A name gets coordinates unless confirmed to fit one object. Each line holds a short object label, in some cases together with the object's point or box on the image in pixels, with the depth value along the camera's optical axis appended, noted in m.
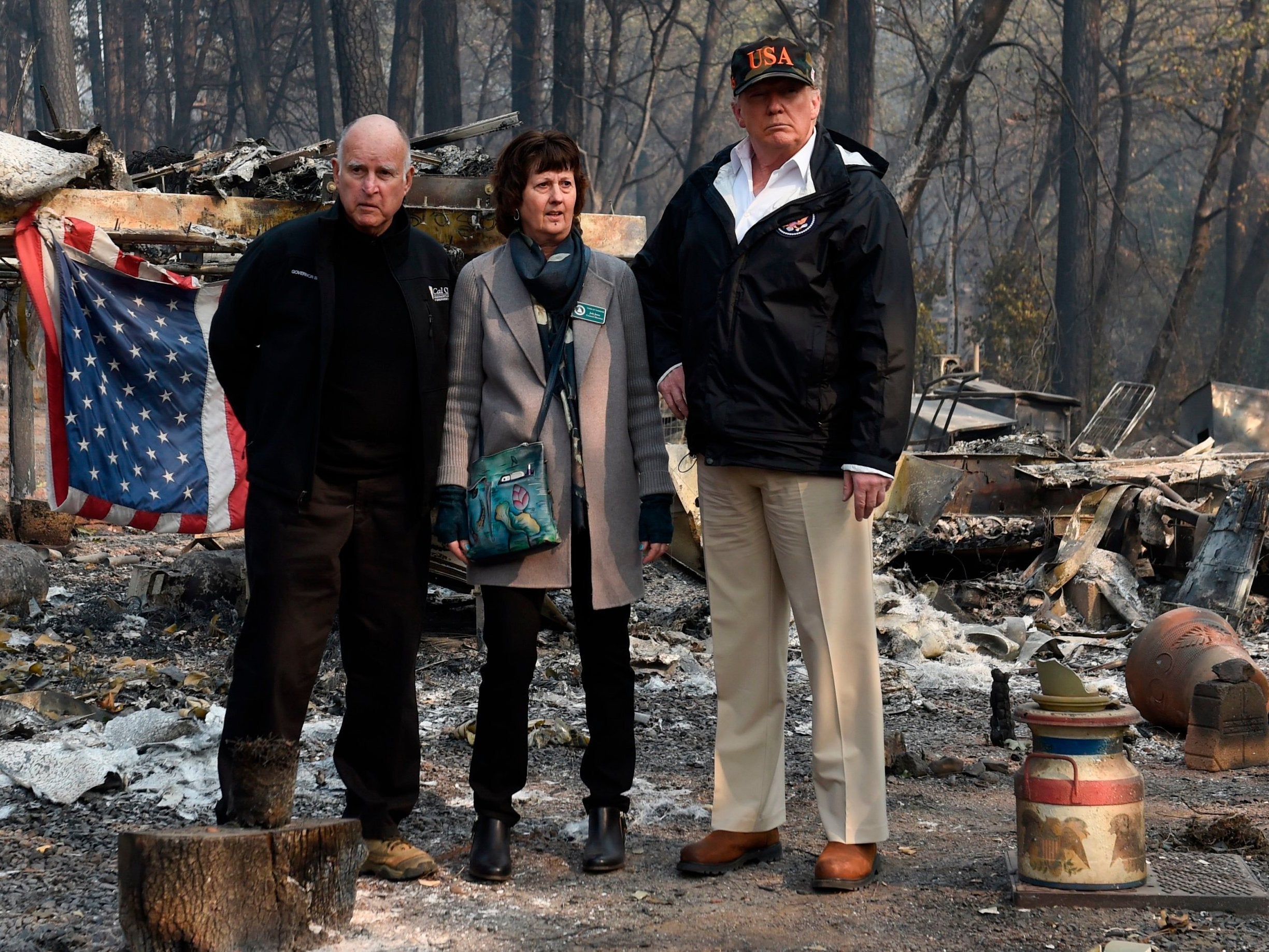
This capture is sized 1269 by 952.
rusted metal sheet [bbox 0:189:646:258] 7.24
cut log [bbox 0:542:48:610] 9.10
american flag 7.25
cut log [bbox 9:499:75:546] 12.22
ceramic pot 6.28
